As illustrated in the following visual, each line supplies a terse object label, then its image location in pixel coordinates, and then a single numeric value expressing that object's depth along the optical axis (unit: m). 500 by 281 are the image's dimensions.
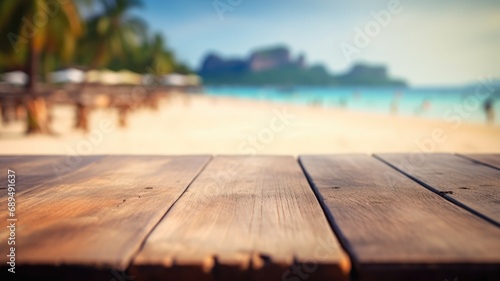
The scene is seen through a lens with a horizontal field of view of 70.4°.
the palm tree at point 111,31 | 26.56
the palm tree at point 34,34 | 8.11
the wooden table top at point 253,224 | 0.56
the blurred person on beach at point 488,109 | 18.00
